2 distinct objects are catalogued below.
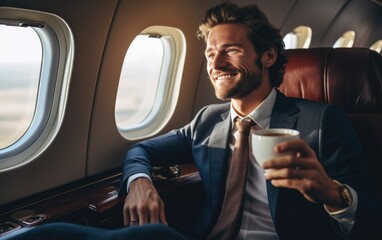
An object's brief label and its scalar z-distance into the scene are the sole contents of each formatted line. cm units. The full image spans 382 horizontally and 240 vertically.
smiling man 163
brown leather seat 195
